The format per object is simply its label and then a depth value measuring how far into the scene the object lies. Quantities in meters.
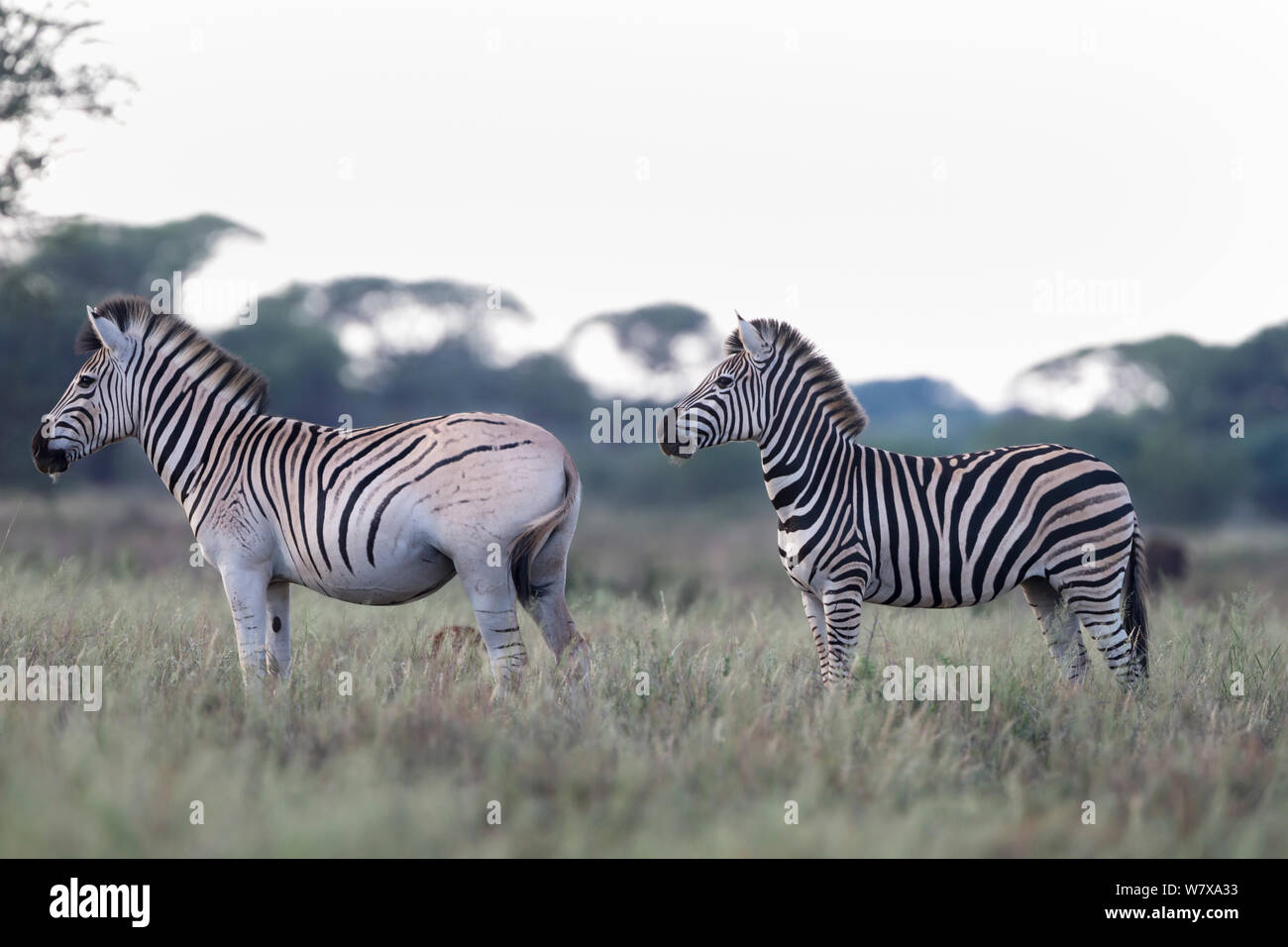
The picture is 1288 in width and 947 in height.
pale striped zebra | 11.02
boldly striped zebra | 11.87
